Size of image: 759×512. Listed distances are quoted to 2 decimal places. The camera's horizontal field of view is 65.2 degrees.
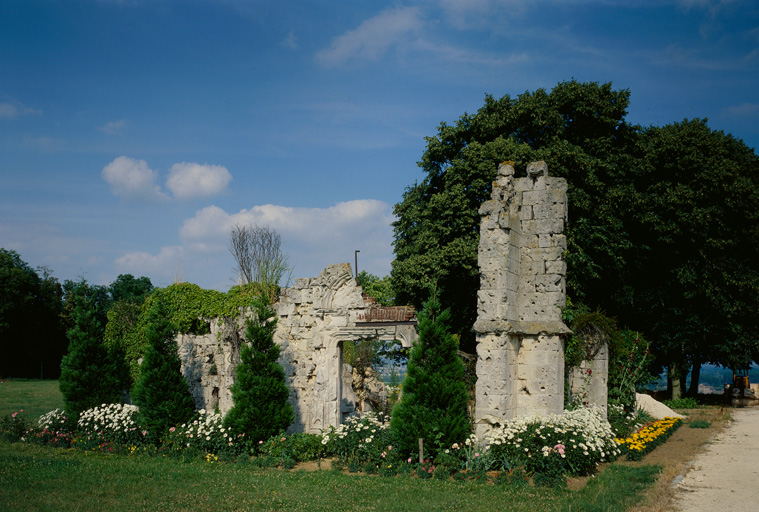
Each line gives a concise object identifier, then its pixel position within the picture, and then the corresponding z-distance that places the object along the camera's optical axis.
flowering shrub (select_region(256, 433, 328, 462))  12.49
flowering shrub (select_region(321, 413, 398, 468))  11.56
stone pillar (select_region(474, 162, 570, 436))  11.34
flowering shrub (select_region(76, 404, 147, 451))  13.56
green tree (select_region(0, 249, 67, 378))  37.09
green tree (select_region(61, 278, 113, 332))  37.69
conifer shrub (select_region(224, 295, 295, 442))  12.84
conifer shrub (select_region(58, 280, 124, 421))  14.86
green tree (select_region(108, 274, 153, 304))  46.87
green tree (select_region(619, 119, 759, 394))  21.69
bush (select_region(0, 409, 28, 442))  14.54
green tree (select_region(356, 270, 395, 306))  30.77
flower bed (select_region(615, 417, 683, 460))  12.28
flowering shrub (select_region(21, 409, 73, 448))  13.96
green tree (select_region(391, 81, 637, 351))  20.28
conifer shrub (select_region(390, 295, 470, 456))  11.12
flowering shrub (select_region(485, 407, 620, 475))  10.14
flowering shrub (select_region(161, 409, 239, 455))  12.77
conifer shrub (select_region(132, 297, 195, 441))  13.65
